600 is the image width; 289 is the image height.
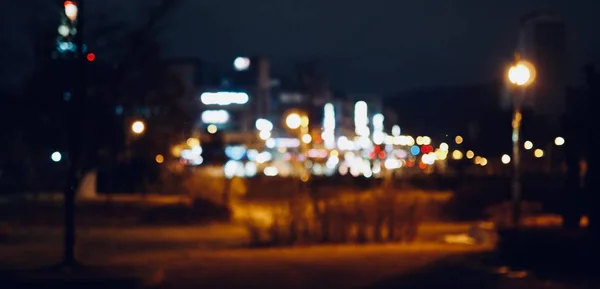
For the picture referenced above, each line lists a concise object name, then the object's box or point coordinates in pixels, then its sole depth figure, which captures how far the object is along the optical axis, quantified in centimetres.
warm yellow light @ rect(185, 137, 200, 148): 7161
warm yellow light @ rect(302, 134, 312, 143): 5215
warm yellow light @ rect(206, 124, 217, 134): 8138
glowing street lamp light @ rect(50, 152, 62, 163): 4001
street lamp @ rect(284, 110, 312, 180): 4819
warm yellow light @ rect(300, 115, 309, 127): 5176
